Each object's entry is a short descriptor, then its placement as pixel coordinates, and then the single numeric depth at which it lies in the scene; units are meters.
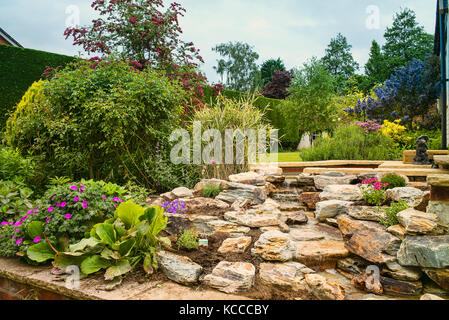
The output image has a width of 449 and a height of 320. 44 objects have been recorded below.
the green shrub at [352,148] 6.02
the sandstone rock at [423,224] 2.00
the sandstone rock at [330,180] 4.10
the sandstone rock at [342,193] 3.47
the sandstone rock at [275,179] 4.50
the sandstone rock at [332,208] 3.23
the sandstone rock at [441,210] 2.09
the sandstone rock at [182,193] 3.72
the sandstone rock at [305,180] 4.38
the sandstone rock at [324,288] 1.79
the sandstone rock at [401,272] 2.02
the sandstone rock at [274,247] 2.18
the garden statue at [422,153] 4.73
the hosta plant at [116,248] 1.84
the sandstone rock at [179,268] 1.84
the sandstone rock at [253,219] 2.91
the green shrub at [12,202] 2.56
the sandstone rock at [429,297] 1.59
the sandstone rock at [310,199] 3.86
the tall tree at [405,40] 21.96
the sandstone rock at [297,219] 3.21
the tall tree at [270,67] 30.02
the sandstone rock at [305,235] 2.74
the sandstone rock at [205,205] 3.30
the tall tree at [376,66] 22.58
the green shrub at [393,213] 2.50
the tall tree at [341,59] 27.12
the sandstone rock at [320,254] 2.33
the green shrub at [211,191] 3.83
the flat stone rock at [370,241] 2.22
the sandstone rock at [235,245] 2.33
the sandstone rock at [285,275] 1.91
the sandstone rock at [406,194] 2.83
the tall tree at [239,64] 27.48
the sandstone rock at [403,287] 2.00
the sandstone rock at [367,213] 2.75
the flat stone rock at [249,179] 4.09
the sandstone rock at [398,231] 2.22
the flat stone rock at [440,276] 1.87
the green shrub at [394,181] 3.43
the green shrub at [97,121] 3.56
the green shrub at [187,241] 2.26
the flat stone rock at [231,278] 1.80
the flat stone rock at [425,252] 1.86
